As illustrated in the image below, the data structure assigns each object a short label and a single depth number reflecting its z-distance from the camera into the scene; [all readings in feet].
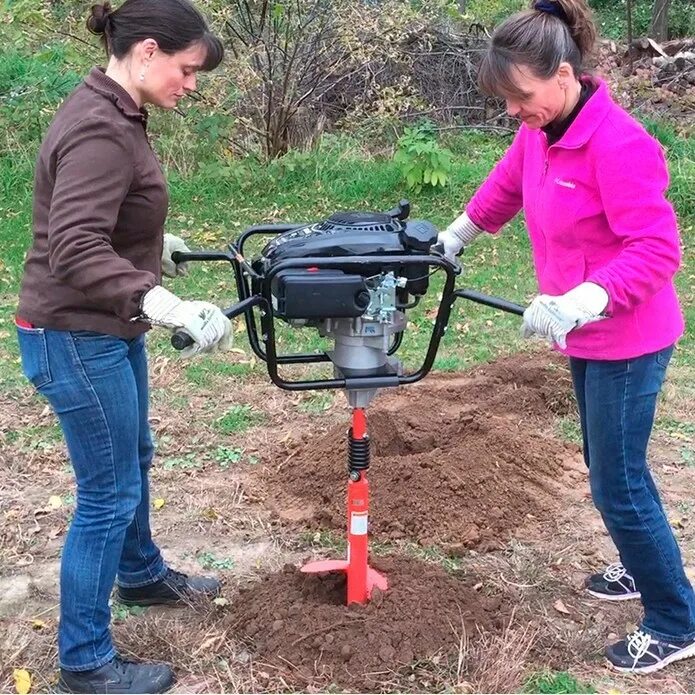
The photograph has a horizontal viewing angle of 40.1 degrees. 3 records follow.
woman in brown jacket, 7.38
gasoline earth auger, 7.78
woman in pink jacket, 7.86
